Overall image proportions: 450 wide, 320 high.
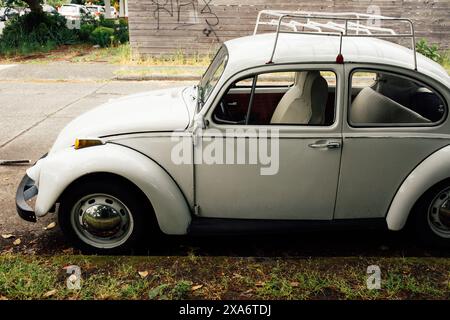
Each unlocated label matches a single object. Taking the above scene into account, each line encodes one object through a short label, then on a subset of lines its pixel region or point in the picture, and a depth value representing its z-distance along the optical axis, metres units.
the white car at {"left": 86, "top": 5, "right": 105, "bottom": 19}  37.81
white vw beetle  3.62
